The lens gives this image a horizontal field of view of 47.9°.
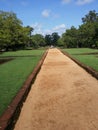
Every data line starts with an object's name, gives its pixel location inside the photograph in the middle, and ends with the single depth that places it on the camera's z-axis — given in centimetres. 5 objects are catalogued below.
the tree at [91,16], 3666
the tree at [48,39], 7342
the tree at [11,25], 2203
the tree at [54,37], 7656
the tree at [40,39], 5333
